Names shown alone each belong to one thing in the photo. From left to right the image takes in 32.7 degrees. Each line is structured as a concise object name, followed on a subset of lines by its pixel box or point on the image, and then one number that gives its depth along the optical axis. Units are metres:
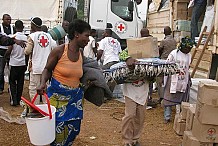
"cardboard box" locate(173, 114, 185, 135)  6.14
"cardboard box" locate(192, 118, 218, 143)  4.77
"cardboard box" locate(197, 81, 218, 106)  4.60
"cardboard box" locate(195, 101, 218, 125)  4.64
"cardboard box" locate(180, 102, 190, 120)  6.05
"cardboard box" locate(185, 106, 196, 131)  5.26
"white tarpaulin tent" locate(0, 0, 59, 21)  12.27
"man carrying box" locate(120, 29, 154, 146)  4.97
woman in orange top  3.84
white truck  12.62
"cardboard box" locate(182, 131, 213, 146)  4.85
